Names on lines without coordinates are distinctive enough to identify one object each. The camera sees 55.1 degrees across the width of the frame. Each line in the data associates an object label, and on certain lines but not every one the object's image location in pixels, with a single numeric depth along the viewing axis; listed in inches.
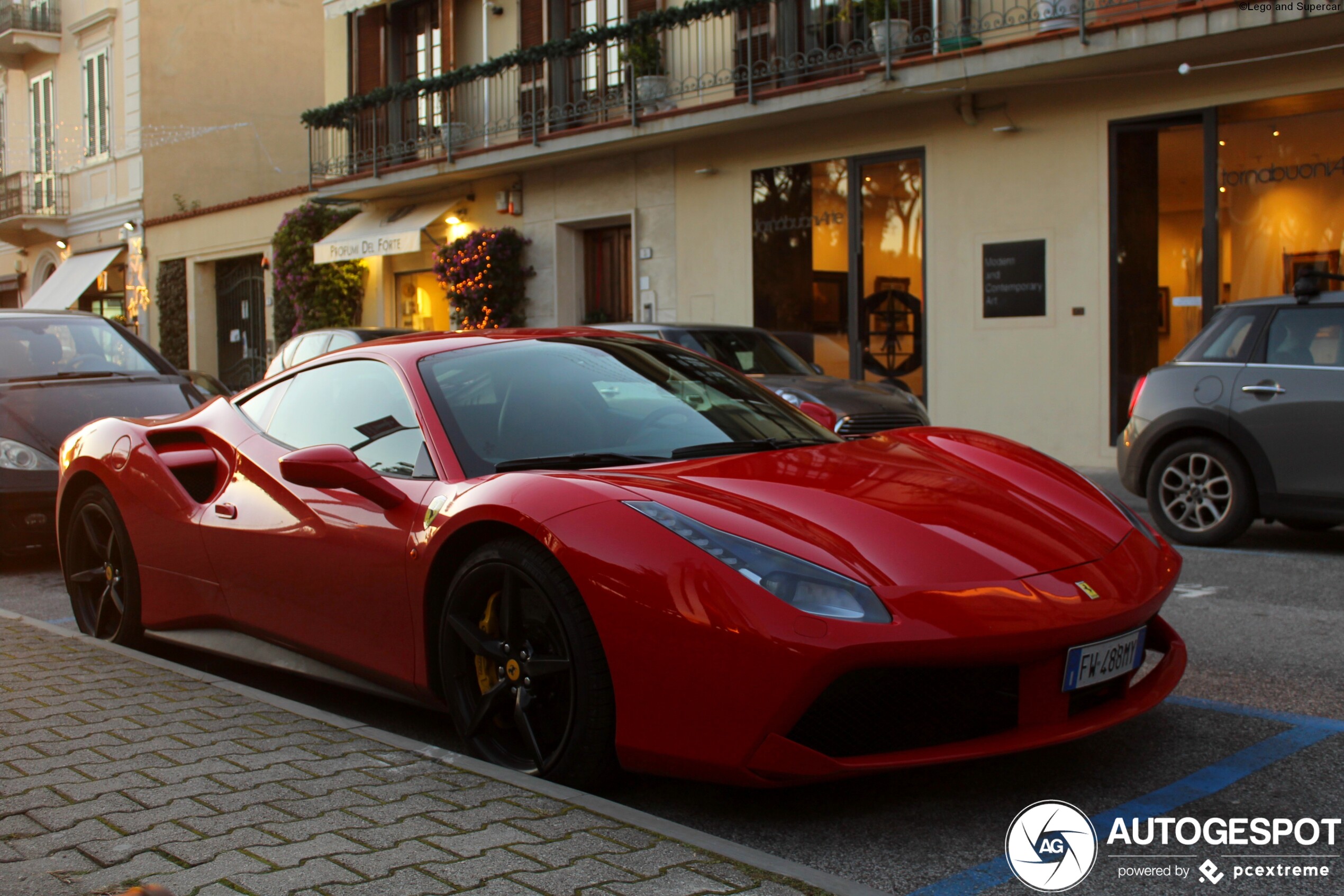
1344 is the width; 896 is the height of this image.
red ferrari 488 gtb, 116.2
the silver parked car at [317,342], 456.1
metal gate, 1021.8
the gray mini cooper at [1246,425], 292.7
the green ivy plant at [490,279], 767.1
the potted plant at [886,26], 536.4
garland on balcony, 632.4
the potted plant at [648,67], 665.0
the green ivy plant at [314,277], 905.5
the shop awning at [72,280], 1129.4
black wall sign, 535.2
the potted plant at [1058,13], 486.0
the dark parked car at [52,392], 295.9
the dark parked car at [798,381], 389.4
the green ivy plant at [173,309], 1080.8
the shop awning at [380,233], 804.6
